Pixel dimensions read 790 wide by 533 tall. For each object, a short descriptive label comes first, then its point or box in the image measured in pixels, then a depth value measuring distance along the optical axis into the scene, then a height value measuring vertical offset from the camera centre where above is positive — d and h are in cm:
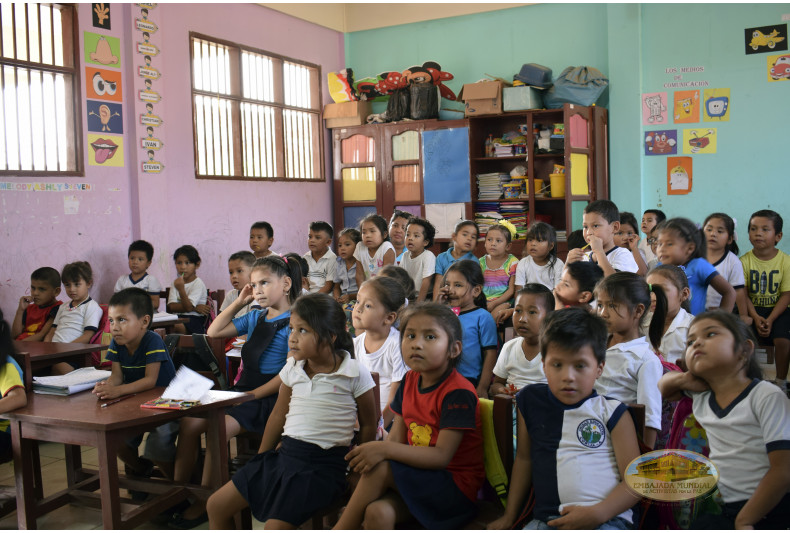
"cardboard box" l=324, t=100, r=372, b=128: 715 +127
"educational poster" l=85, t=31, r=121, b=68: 512 +144
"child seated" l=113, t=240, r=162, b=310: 518 -21
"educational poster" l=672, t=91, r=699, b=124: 616 +106
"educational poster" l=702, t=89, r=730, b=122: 606 +106
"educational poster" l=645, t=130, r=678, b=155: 625 +78
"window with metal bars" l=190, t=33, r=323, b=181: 614 +119
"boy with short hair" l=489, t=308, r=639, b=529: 159 -49
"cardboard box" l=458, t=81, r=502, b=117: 629 +123
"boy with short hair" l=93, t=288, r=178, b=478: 259 -41
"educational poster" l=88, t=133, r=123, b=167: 517 +70
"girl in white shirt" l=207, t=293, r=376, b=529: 196 -56
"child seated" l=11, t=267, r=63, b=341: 434 -38
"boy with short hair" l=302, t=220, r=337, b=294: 505 -16
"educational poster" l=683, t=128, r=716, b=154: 614 +77
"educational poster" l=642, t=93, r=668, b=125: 627 +108
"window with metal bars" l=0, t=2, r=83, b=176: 471 +107
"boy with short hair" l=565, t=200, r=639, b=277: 339 -4
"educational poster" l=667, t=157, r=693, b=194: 623 +48
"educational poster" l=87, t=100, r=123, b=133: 516 +95
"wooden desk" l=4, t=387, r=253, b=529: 205 -60
